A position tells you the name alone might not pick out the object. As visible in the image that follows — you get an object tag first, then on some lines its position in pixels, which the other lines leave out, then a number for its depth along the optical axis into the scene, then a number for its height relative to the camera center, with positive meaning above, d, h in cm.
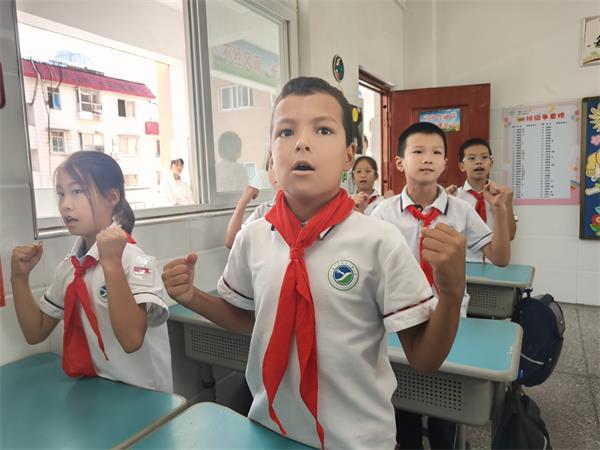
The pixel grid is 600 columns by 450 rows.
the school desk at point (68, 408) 85 -48
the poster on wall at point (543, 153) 390 +21
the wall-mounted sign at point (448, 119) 417 +59
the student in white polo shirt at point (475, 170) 270 +5
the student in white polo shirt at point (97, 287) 89 -22
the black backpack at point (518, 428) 143 -86
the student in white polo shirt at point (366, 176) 287 +4
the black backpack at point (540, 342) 190 -75
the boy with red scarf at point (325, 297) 77 -22
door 406 +66
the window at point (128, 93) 87 +23
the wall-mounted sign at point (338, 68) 303 +83
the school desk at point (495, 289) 210 -57
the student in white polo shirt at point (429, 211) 156 -13
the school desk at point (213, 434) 81 -49
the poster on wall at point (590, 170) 376 +4
